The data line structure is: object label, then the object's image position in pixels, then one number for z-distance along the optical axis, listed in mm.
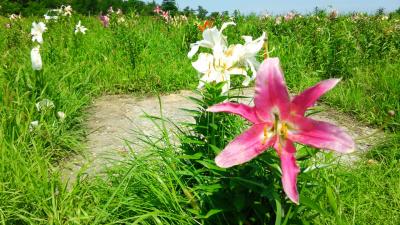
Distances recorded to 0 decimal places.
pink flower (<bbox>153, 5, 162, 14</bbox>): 7642
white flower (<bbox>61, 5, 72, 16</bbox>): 6368
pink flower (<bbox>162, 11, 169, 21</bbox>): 7324
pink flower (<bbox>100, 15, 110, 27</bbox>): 6257
